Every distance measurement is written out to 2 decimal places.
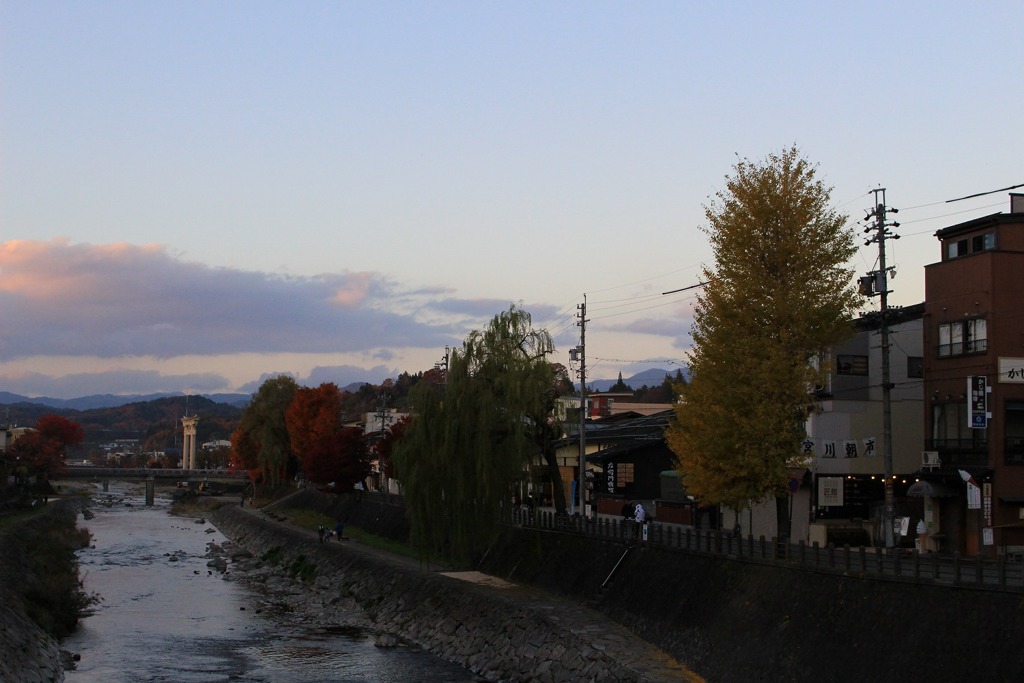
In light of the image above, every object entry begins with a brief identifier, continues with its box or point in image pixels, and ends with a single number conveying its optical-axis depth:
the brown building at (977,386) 36.22
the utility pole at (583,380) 47.57
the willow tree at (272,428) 116.50
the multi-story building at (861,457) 41.94
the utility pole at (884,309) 32.25
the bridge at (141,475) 151.75
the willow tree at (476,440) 45.06
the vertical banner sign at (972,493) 35.75
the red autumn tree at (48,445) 119.90
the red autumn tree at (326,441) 86.12
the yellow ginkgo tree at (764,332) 35.25
